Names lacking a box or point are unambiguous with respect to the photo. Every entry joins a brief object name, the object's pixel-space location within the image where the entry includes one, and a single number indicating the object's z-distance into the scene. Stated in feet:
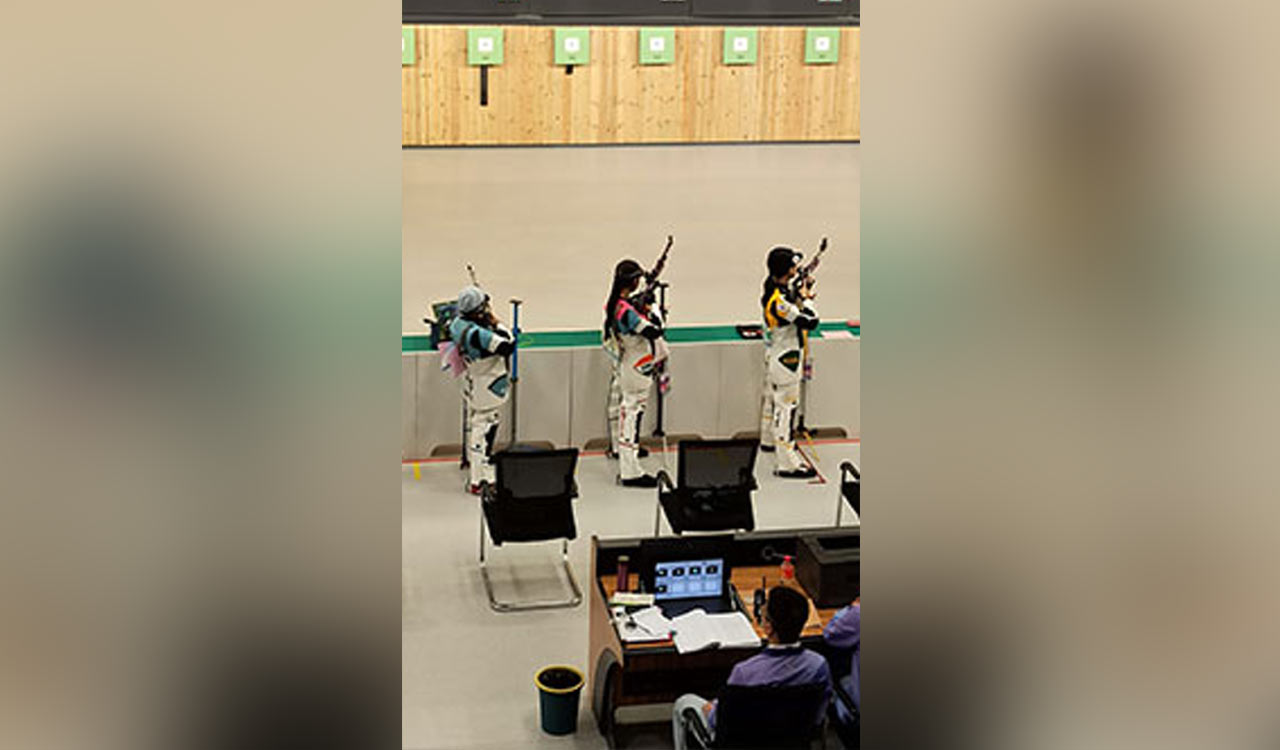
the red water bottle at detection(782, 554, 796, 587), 24.40
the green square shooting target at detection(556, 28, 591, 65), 54.49
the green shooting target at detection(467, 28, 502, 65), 53.52
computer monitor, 23.62
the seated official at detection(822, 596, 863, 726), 21.25
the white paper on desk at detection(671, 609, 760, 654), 22.09
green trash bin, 23.94
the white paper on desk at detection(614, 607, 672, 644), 22.33
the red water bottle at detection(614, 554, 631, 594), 23.79
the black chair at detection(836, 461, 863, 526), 29.84
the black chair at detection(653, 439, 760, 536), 28.45
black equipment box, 23.48
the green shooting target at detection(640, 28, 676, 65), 55.36
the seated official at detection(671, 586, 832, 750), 19.38
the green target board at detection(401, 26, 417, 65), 51.65
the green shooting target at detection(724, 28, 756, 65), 56.44
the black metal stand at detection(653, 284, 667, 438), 35.83
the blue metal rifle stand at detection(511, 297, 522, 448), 34.42
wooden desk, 22.40
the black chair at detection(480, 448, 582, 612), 27.61
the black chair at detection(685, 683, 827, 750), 19.29
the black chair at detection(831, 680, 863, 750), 21.08
